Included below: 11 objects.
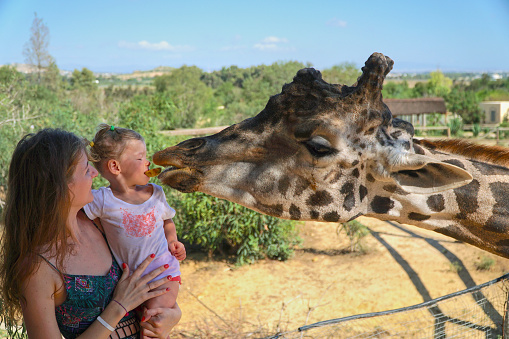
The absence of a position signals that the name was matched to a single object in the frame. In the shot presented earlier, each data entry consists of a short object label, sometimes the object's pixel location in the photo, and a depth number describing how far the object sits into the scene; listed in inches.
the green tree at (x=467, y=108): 1430.9
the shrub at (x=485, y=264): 278.2
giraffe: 80.1
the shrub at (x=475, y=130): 1054.7
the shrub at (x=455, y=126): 1092.5
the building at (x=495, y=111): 1498.5
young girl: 79.1
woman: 59.9
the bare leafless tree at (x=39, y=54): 1293.1
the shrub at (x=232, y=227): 298.0
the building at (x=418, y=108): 1314.0
